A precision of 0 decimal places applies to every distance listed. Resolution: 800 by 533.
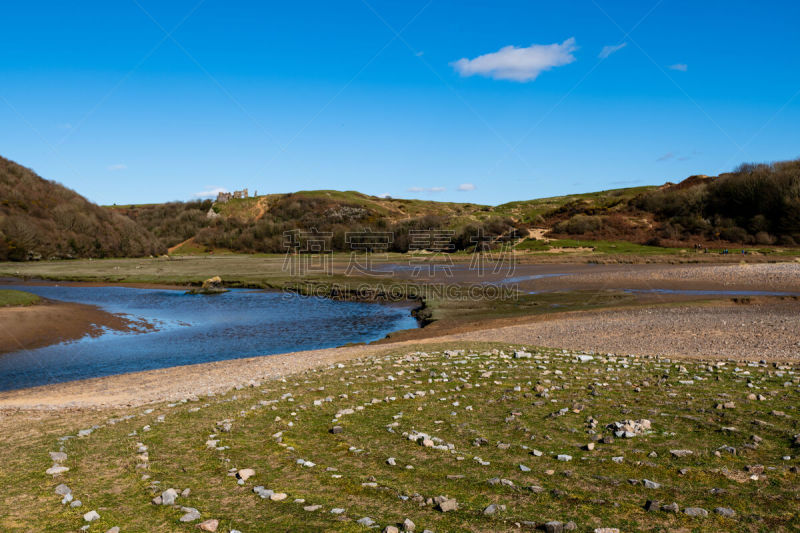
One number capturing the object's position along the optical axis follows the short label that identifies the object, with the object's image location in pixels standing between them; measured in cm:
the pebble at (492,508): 551
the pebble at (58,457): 800
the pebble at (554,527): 500
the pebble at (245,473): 694
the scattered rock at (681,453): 710
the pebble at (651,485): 605
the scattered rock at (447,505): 562
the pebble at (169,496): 615
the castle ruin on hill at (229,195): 17675
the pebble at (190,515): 560
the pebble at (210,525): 537
